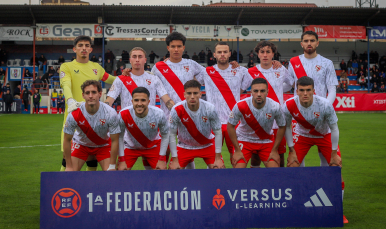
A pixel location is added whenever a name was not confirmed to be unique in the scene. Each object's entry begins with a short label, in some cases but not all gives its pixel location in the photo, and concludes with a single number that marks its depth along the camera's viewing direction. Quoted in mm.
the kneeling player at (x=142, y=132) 4551
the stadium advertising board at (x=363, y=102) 23750
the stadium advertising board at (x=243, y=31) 25250
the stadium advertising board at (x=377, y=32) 26930
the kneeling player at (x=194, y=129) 4614
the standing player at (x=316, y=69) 5008
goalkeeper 5254
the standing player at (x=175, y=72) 5543
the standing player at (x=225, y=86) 5418
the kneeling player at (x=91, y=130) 4555
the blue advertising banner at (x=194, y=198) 3670
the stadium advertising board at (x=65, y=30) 24766
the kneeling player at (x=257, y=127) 4664
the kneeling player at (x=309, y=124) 4473
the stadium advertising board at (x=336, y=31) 25703
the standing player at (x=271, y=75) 5234
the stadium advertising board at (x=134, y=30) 25047
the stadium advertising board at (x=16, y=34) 25500
